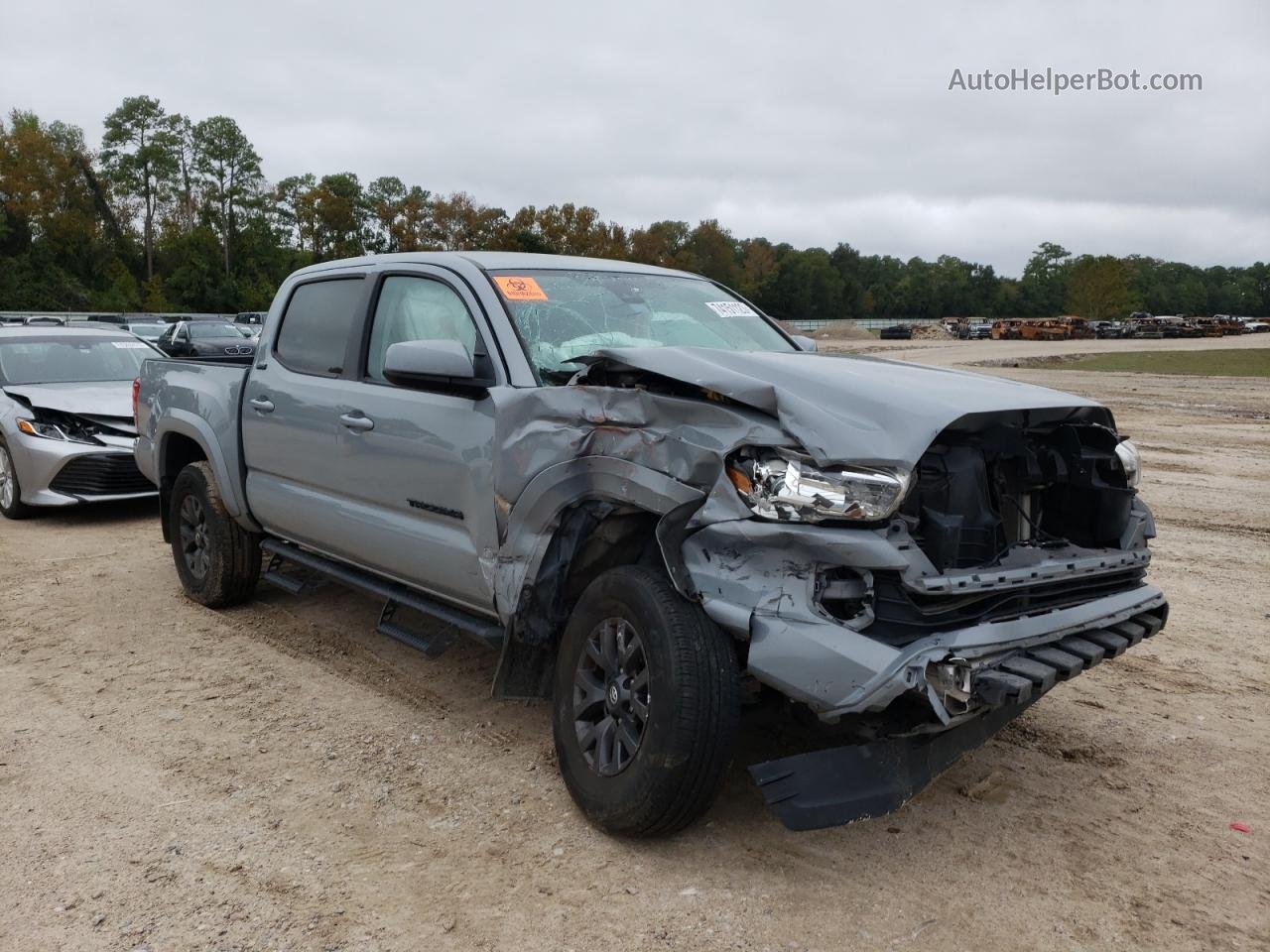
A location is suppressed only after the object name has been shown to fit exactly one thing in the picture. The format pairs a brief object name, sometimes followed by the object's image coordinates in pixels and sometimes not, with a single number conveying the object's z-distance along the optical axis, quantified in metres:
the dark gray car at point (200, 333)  22.96
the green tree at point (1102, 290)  108.50
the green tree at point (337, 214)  76.50
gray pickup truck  2.99
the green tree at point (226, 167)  81.56
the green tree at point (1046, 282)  138.75
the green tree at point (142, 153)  79.06
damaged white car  8.73
